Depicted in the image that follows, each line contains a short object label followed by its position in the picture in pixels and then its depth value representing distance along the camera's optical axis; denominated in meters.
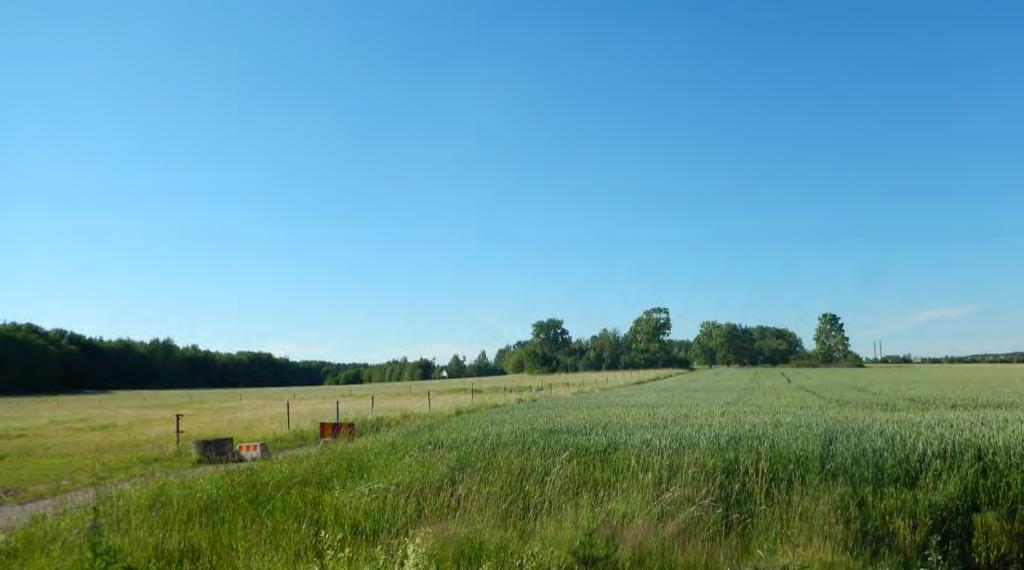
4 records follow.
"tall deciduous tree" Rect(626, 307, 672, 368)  162.25
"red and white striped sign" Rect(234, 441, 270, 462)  20.34
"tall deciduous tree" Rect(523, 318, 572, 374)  147.38
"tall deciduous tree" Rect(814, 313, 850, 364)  160.12
